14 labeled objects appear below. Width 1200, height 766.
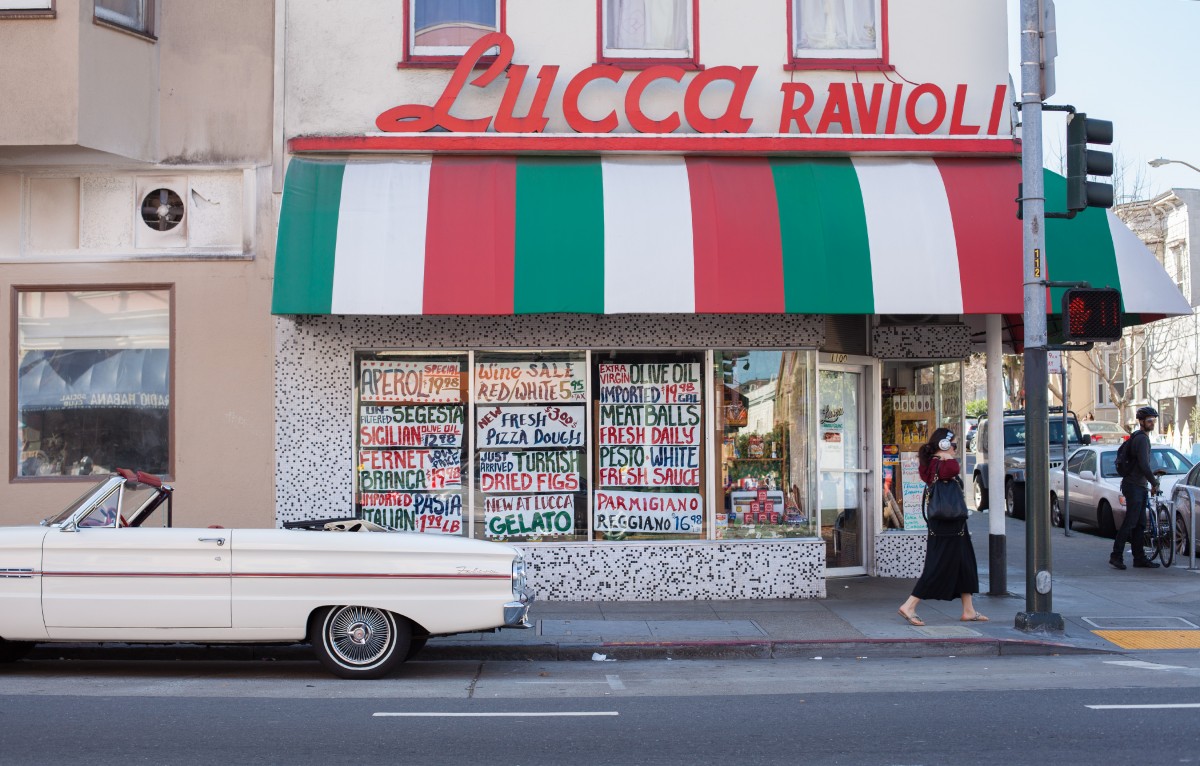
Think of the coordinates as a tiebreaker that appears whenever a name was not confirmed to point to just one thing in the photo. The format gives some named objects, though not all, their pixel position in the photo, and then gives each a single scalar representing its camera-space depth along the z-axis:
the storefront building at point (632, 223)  12.18
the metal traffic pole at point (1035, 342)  10.93
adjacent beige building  12.62
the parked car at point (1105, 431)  34.91
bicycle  15.76
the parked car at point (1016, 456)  23.59
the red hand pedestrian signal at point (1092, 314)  10.84
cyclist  15.27
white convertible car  8.78
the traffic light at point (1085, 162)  10.83
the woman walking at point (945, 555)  11.14
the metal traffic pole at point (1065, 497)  19.27
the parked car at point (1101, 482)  19.44
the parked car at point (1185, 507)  15.61
